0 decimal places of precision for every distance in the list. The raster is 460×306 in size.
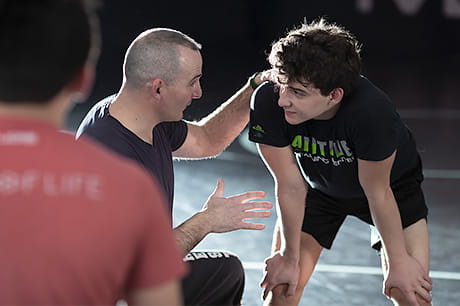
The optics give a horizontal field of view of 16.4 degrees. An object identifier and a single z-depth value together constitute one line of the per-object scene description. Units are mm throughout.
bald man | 5910
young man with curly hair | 6093
